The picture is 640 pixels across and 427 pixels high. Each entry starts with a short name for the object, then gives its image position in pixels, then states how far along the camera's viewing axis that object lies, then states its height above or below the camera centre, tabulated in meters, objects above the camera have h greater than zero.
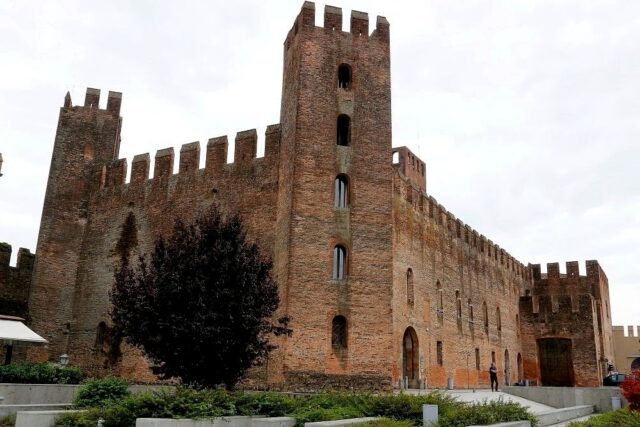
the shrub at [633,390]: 15.44 -0.22
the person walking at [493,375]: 27.92 +0.14
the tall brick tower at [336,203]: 20.22 +5.81
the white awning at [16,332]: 18.45 +1.06
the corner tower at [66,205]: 26.86 +7.21
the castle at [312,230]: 20.61 +5.56
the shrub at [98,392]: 14.12 -0.50
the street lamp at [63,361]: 20.07 +0.26
